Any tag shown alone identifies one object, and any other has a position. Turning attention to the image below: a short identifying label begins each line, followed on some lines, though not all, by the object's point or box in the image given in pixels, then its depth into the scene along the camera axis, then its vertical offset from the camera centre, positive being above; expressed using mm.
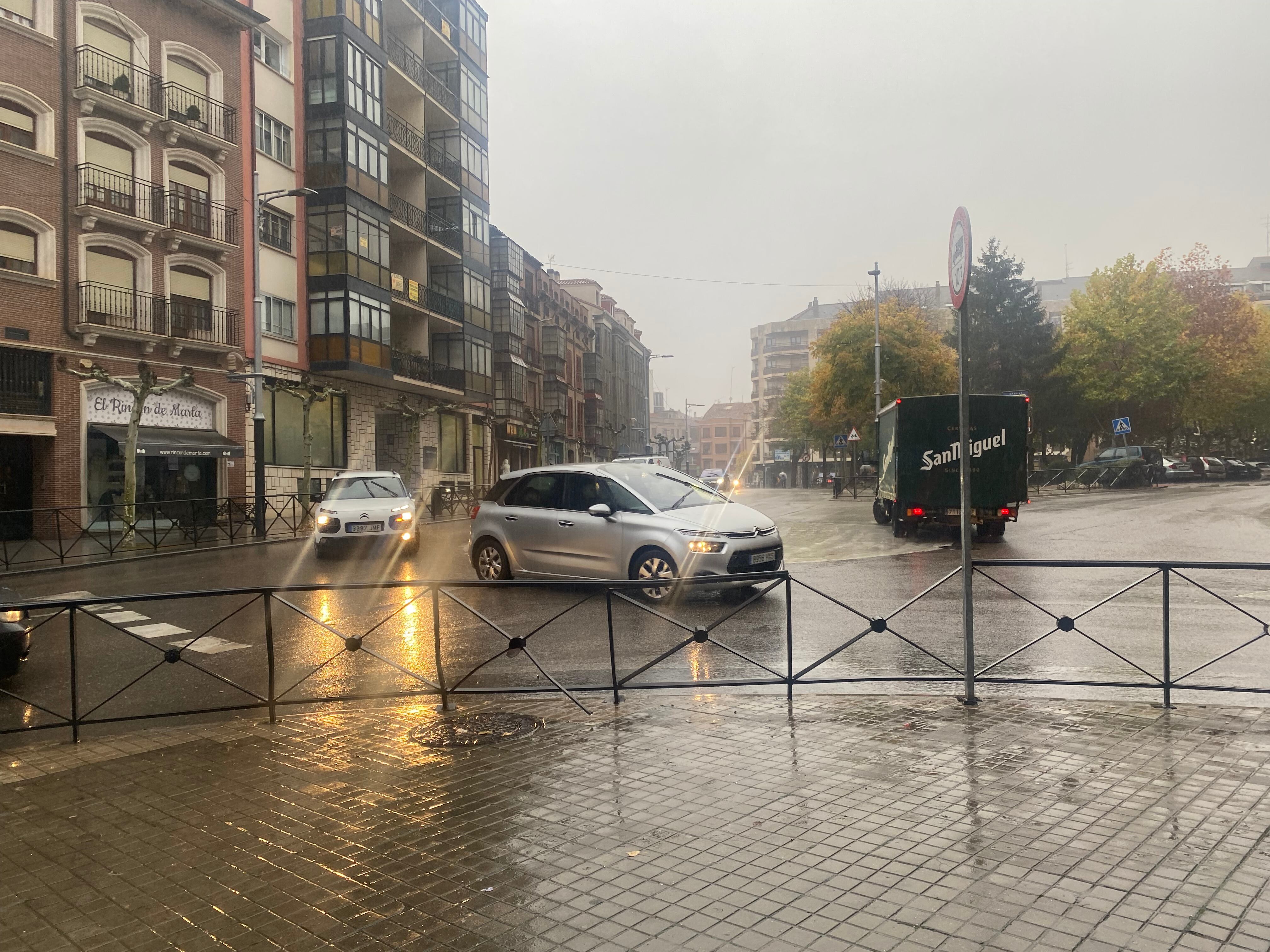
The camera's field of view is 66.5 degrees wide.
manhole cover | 5770 -1653
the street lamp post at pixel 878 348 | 45406 +5518
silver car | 10641 -761
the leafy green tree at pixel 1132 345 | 50469 +6227
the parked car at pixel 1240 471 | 48500 -489
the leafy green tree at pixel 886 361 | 50250 +5282
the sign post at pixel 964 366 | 6047 +634
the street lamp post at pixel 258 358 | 26047 +2948
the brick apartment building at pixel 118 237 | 23406 +6069
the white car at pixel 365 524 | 17281 -1078
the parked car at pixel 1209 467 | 45781 -285
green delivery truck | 18250 +19
